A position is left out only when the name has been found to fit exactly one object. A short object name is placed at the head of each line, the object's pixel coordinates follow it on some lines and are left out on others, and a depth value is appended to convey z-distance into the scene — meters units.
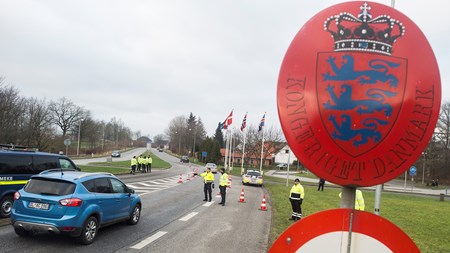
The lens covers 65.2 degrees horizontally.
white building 117.31
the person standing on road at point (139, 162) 39.26
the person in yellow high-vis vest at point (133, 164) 34.88
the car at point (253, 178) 34.03
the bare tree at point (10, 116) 44.08
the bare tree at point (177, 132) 134.50
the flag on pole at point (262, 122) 40.59
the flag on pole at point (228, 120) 46.11
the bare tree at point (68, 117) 87.19
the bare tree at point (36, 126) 52.03
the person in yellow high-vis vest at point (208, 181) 19.45
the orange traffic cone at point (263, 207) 17.51
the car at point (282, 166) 99.34
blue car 8.79
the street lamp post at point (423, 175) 61.03
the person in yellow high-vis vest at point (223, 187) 18.45
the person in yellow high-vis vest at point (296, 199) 14.66
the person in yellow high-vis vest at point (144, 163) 39.47
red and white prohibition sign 1.50
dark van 11.45
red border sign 1.41
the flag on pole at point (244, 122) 45.16
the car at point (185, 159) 89.65
